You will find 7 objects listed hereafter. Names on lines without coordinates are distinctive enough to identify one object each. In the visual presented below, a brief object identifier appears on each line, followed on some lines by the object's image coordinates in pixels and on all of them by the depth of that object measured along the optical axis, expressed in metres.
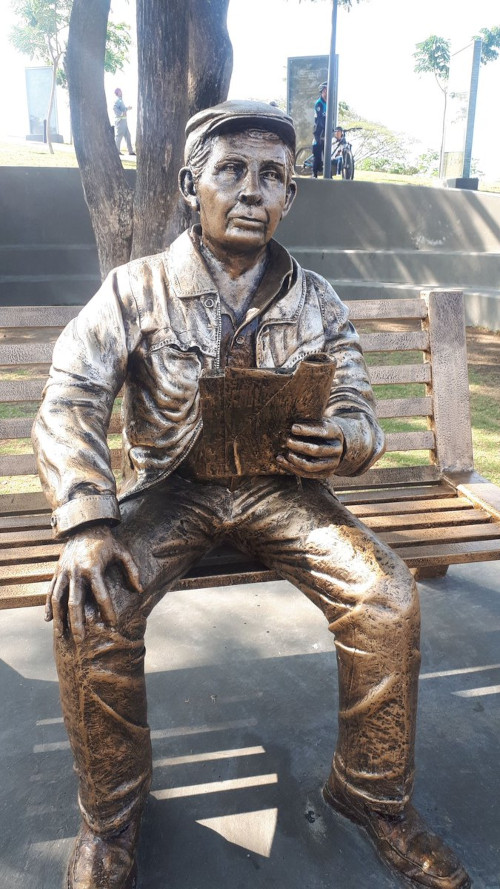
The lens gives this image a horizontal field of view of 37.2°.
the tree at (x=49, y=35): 24.88
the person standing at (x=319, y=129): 16.09
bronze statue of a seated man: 1.79
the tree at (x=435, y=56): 38.84
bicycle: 16.69
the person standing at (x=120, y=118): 21.67
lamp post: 12.48
